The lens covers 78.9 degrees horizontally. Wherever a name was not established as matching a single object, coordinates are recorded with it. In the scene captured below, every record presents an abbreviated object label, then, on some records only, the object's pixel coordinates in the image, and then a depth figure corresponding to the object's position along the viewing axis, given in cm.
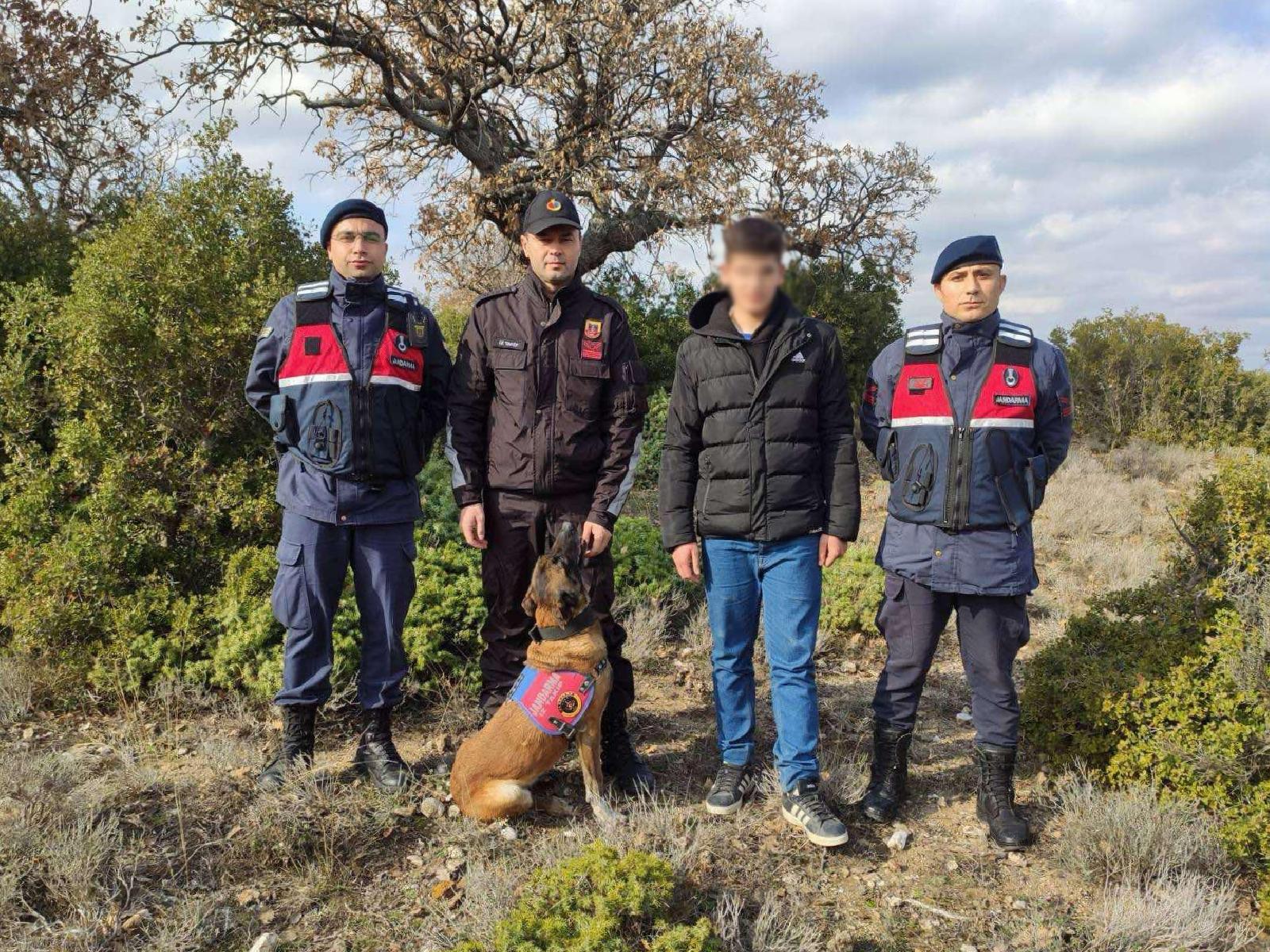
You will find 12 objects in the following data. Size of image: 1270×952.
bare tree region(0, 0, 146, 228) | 819
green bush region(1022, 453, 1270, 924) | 328
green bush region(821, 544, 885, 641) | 595
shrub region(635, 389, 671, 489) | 986
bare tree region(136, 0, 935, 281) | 910
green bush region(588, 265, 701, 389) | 1083
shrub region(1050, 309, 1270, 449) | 1297
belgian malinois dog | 330
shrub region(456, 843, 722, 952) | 242
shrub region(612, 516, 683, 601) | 602
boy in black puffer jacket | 314
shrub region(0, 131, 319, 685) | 458
